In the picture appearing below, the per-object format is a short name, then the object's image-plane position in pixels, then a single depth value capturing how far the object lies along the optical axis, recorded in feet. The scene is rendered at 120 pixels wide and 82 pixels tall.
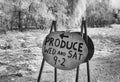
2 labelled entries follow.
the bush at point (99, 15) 99.96
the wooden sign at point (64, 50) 8.91
